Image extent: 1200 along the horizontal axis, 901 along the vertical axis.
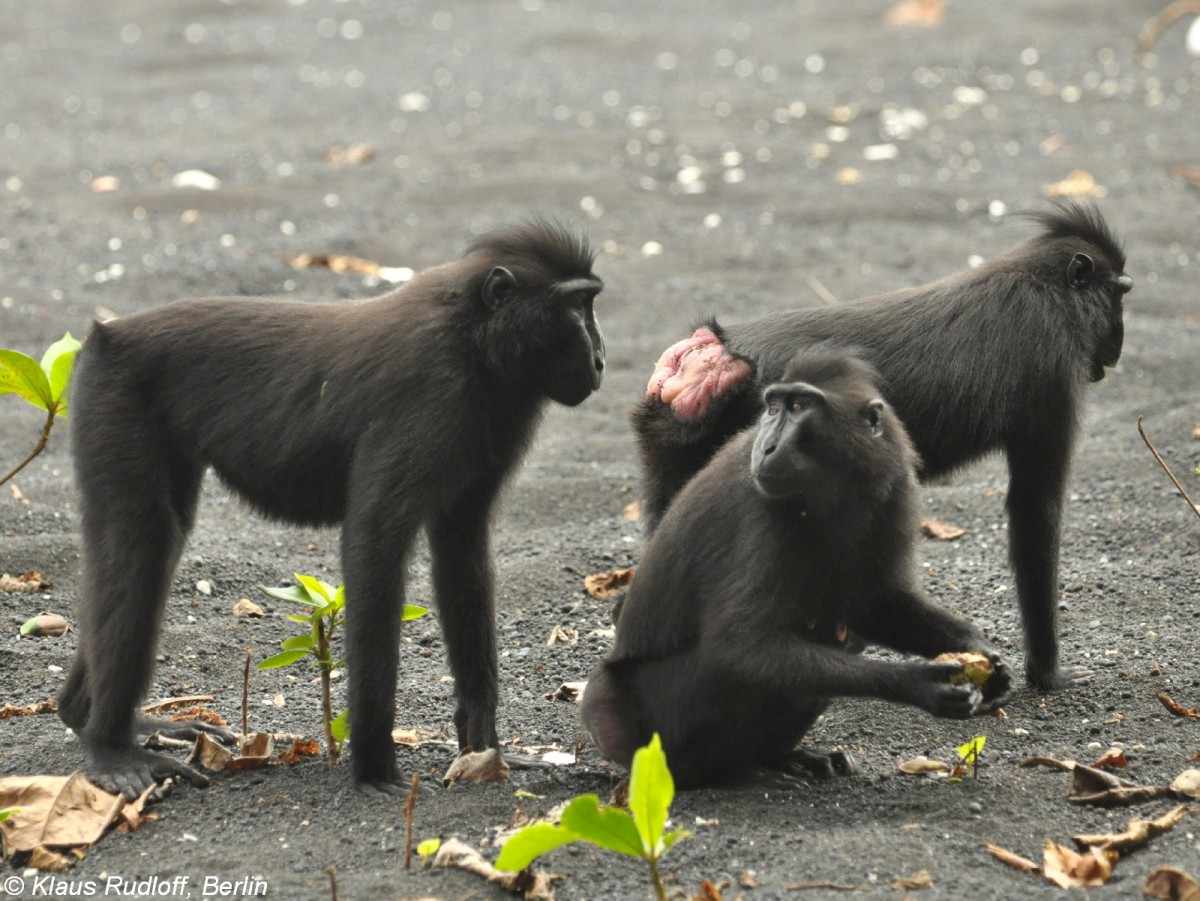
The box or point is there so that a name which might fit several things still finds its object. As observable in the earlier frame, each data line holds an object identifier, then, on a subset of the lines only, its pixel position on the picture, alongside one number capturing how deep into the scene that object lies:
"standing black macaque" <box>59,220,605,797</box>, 9.05
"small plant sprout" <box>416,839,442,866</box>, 7.68
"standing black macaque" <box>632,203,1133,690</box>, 10.80
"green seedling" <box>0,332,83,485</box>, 9.42
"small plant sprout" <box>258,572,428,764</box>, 9.15
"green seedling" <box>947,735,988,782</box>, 8.81
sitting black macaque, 8.25
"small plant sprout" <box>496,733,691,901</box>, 6.57
